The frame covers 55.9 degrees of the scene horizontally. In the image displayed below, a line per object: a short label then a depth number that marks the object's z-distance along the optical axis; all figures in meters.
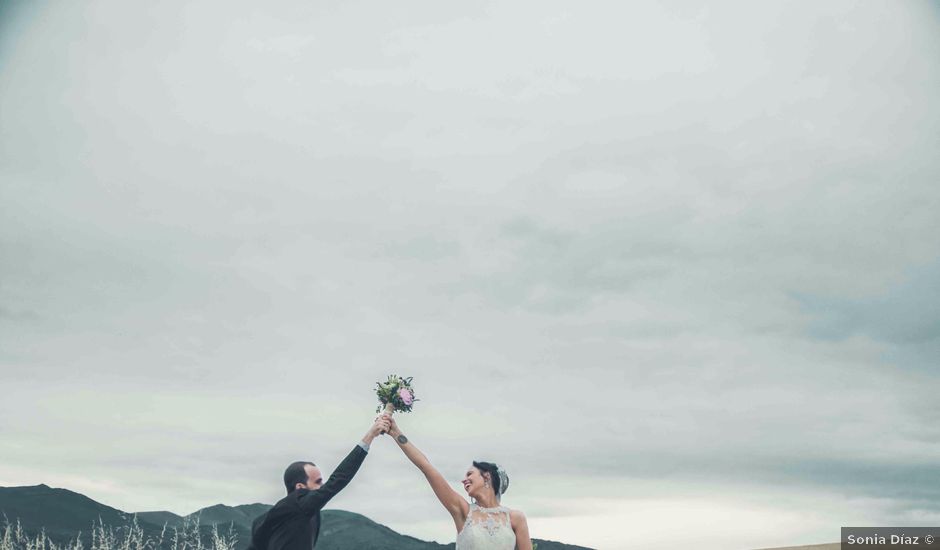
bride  8.45
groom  7.58
